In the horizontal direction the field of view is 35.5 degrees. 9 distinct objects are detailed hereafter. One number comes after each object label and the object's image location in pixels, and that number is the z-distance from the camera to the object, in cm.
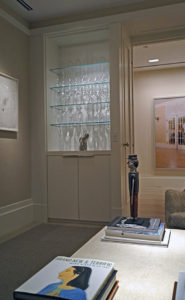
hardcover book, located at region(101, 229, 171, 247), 138
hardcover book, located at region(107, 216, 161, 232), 145
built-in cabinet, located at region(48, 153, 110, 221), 373
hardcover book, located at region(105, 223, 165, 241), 139
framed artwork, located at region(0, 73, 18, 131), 346
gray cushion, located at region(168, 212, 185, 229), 240
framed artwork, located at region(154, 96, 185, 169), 624
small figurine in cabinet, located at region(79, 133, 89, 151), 396
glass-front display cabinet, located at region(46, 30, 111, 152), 397
